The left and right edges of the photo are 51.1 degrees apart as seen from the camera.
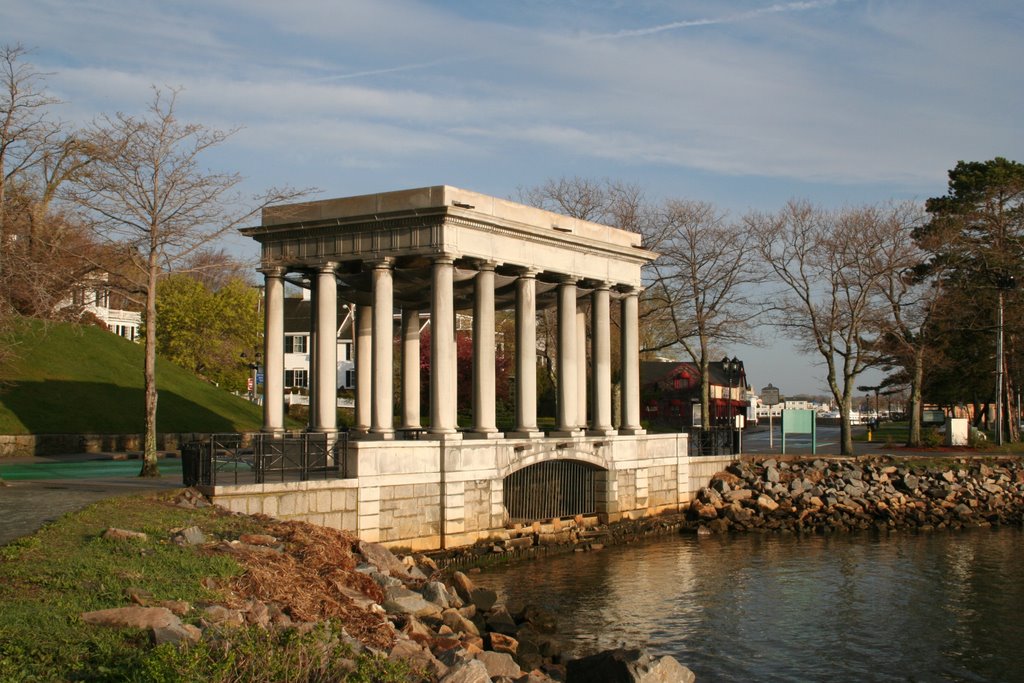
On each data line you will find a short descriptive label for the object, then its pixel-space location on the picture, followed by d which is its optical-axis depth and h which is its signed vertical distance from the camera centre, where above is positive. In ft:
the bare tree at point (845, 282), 164.76 +20.14
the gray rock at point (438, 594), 66.36 -11.21
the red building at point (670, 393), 331.57 +6.32
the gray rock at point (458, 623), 63.10 -12.29
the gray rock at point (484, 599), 72.08 -12.47
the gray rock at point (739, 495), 133.90 -10.34
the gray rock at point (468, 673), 42.83 -10.39
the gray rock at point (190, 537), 59.47 -6.76
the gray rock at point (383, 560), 71.41 -9.80
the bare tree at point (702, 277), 169.68 +21.52
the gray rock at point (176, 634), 39.34 -8.12
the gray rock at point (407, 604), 61.16 -10.90
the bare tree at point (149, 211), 90.89 +17.72
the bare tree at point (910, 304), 165.58 +17.32
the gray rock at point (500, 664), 51.13 -12.05
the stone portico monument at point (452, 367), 90.63 +4.85
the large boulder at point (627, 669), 51.31 -12.48
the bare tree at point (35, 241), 84.34 +15.21
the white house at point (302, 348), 299.79 +19.26
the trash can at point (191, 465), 77.15 -3.49
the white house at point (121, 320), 253.24 +24.45
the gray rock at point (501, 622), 68.80 -13.45
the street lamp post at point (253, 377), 234.93 +8.82
